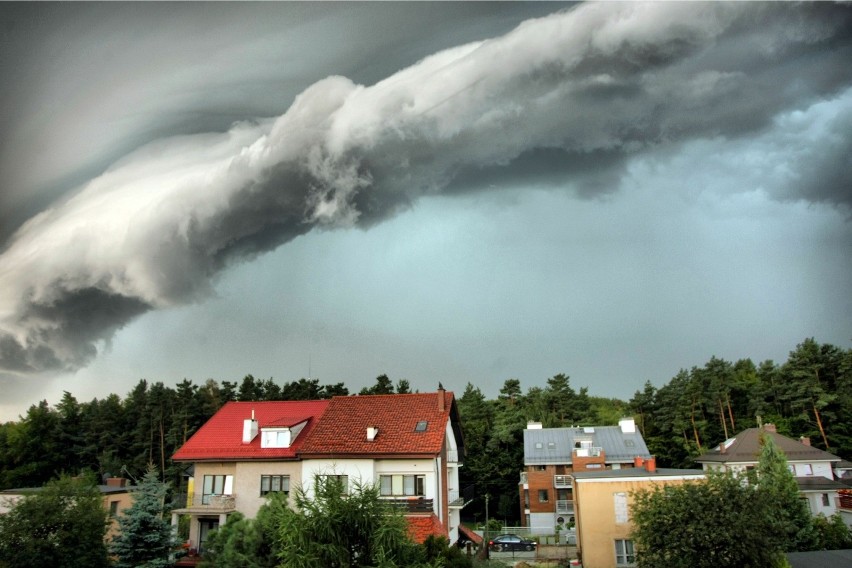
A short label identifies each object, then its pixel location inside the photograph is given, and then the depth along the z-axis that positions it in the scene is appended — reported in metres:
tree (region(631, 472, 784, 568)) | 25.19
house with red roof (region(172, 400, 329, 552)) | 35.03
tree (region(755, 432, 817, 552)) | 37.16
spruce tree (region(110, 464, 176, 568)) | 28.30
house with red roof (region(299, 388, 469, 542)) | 31.80
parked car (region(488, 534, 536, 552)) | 48.47
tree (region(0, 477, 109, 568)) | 26.72
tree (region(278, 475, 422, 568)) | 16.55
